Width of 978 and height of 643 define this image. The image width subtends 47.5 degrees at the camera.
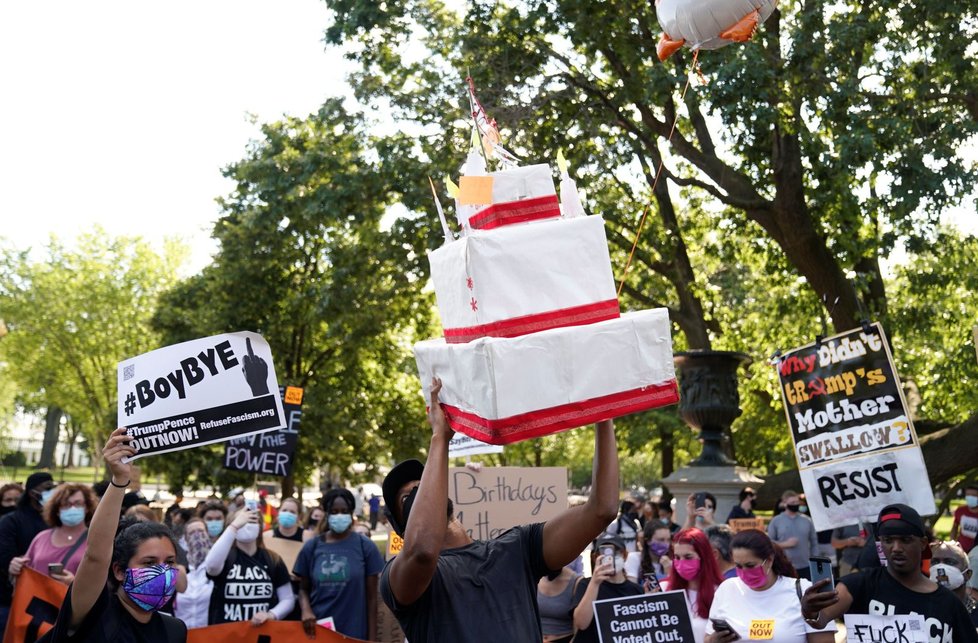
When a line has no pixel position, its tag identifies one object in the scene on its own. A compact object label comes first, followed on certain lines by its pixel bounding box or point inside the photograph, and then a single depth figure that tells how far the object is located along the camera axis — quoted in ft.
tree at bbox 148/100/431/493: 62.64
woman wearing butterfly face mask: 13.71
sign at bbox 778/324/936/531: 25.52
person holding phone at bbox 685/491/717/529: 32.09
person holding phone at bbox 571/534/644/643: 23.11
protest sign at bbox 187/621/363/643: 25.23
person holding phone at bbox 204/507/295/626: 25.80
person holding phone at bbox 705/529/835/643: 19.72
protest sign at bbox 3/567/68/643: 24.62
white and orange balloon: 21.38
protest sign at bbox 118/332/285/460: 19.12
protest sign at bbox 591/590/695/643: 22.39
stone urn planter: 50.11
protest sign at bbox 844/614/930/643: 17.20
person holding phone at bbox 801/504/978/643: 17.10
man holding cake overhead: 11.05
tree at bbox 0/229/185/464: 149.59
